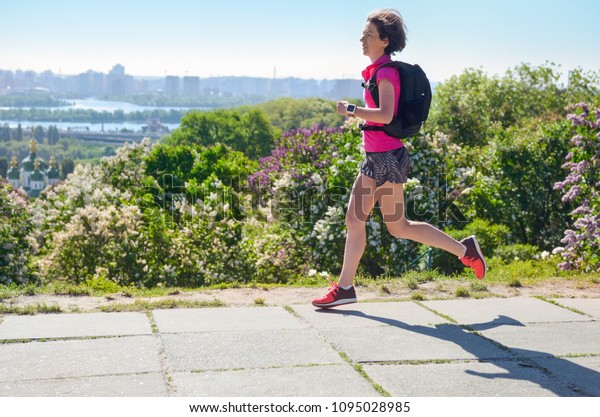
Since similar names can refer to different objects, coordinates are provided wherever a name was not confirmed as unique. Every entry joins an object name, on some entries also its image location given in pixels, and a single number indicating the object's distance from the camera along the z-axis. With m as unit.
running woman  4.74
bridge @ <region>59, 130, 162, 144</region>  188.50
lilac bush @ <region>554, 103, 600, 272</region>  8.62
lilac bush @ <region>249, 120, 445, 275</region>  10.21
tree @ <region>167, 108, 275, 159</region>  57.66
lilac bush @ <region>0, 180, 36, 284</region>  10.11
